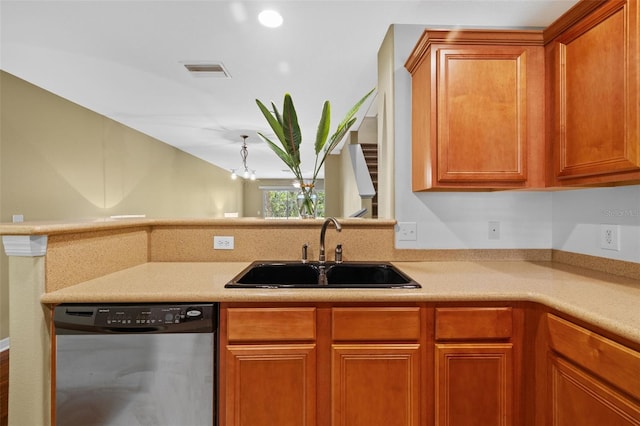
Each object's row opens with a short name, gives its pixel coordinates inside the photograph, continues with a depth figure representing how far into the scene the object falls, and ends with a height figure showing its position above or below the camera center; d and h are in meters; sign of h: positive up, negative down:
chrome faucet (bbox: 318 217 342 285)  1.73 -0.25
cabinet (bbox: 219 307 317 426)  1.32 -0.60
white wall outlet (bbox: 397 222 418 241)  2.01 -0.10
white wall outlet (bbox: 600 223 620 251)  1.58 -0.11
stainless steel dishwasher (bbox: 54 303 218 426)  1.30 -0.60
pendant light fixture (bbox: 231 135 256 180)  5.06 +1.14
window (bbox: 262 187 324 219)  11.40 +0.45
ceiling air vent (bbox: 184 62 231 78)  2.66 +1.18
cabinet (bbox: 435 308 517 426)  1.33 -0.60
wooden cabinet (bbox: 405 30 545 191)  1.64 +0.53
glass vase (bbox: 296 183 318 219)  2.16 +0.07
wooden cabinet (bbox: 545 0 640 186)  1.23 +0.49
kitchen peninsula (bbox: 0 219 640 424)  1.27 -0.31
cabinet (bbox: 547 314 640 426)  0.95 -0.52
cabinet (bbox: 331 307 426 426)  1.32 -0.60
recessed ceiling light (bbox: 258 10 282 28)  1.95 +1.16
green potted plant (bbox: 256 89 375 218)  2.05 +0.49
